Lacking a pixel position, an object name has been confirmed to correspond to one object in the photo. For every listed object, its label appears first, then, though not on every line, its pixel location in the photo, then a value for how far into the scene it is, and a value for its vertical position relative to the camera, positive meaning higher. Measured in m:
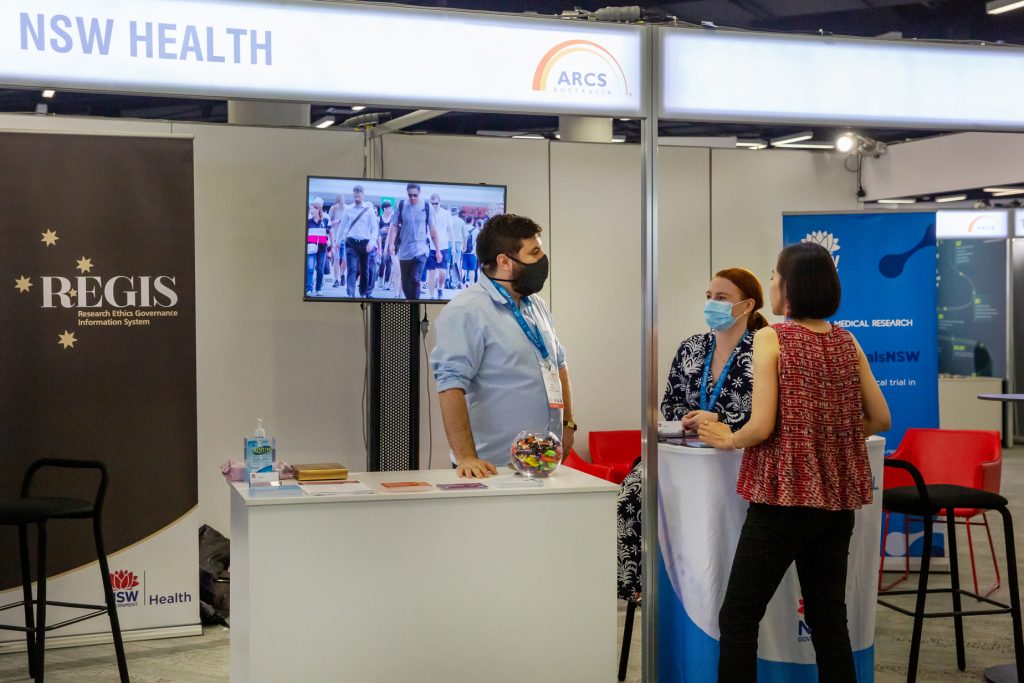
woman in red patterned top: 2.77 -0.36
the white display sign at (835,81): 3.01 +0.75
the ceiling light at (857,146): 6.53 +1.24
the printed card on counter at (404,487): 2.92 -0.43
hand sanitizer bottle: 2.97 -0.35
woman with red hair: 3.39 -0.11
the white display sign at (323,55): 2.50 +0.72
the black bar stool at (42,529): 3.74 -0.71
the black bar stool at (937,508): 3.78 -0.64
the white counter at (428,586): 2.74 -0.68
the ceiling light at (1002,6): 7.98 +2.53
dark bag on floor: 4.93 -1.16
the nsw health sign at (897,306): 5.93 +0.16
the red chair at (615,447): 5.96 -0.64
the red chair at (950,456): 5.05 -0.61
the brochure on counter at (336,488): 2.84 -0.42
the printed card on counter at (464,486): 2.96 -0.43
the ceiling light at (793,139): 12.87 +2.42
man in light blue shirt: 3.42 -0.03
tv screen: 5.20 +0.50
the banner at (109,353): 4.51 -0.06
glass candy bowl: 3.11 -0.35
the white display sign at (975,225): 11.84 +1.24
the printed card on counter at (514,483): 2.98 -0.42
